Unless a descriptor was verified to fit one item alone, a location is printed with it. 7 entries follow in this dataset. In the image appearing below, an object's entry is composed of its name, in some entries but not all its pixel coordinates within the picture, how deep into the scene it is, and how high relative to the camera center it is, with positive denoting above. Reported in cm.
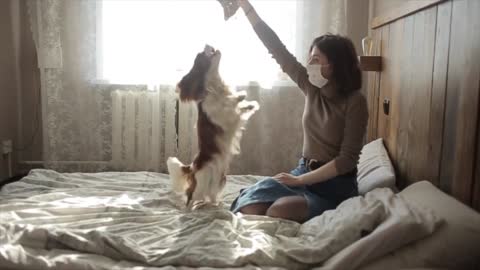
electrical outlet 288 -43
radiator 292 -30
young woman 145 -20
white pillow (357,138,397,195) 160 -31
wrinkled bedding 108 -42
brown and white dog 147 -11
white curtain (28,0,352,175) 289 -11
